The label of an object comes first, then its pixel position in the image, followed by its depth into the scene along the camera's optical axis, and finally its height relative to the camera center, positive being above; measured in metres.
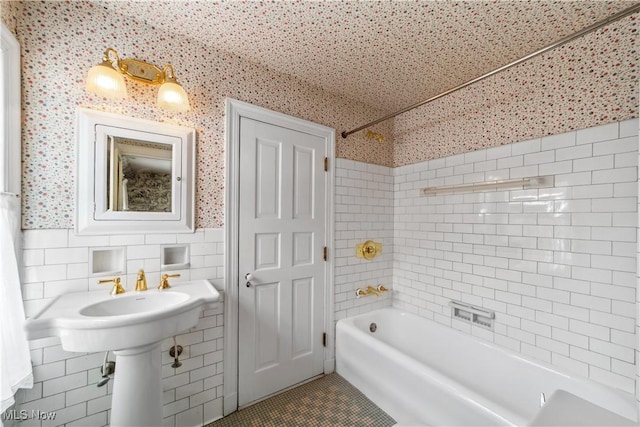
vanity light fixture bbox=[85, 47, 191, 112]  1.25 +0.69
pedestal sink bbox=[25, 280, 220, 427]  1.02 -0.52
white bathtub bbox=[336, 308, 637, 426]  1.31 -1.07
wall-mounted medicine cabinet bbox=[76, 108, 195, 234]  1.34 +0.20
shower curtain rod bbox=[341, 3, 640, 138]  0.97 +0.74
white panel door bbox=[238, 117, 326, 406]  1.82 -0.37
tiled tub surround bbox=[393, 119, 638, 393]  1.38 -0.24
